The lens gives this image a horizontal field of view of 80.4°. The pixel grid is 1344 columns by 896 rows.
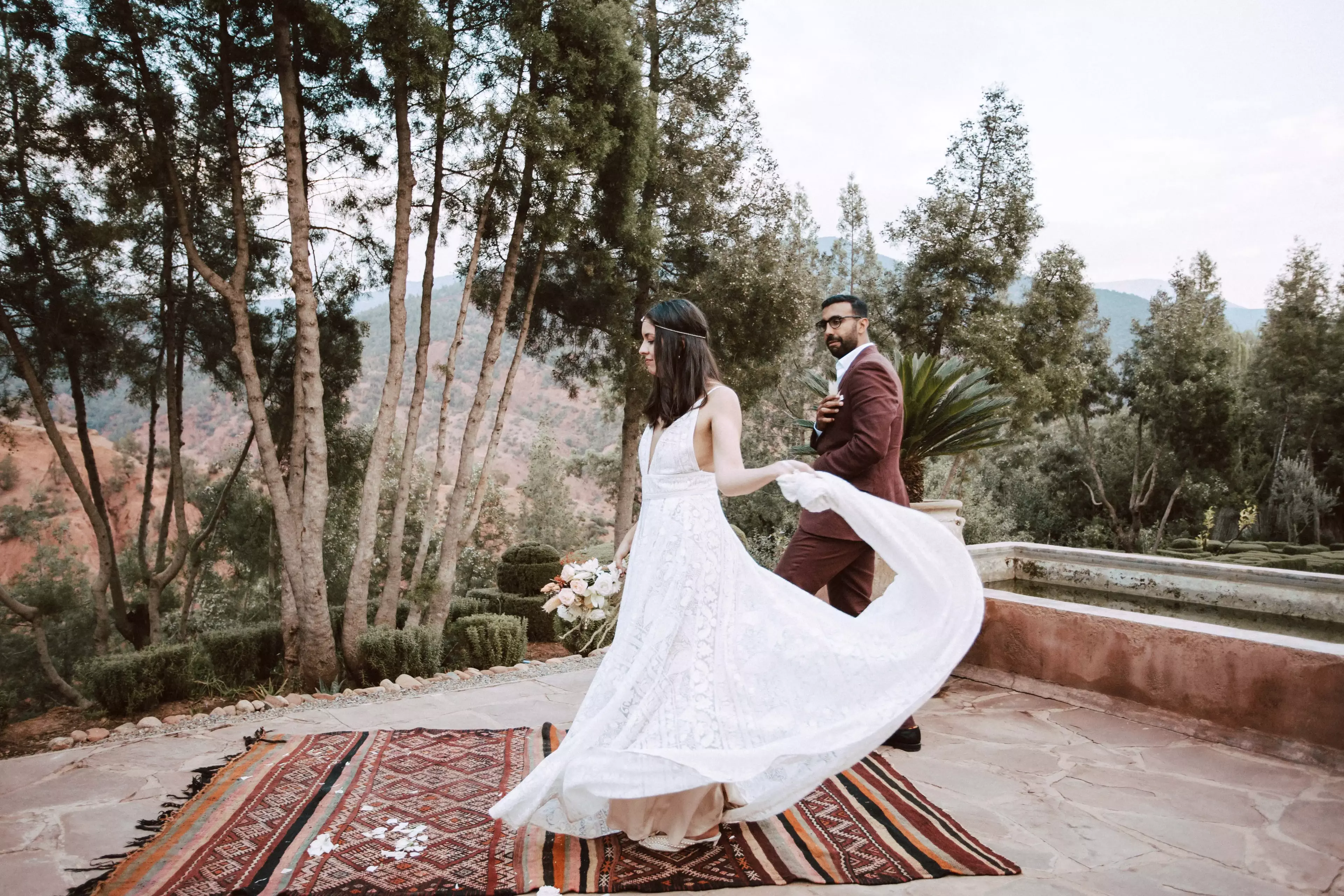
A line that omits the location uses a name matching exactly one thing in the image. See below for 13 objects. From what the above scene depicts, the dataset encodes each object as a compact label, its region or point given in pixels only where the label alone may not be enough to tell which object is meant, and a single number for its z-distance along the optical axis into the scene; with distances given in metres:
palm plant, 4.40
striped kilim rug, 2.43
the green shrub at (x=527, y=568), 12.87
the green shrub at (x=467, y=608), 12.12
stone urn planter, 4.55
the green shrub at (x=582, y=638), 7.92
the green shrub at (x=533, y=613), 12.34
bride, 2.42
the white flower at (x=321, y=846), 2.62
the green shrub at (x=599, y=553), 12.15
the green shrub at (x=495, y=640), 7.88
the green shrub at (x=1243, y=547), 14.81
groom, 3.48
